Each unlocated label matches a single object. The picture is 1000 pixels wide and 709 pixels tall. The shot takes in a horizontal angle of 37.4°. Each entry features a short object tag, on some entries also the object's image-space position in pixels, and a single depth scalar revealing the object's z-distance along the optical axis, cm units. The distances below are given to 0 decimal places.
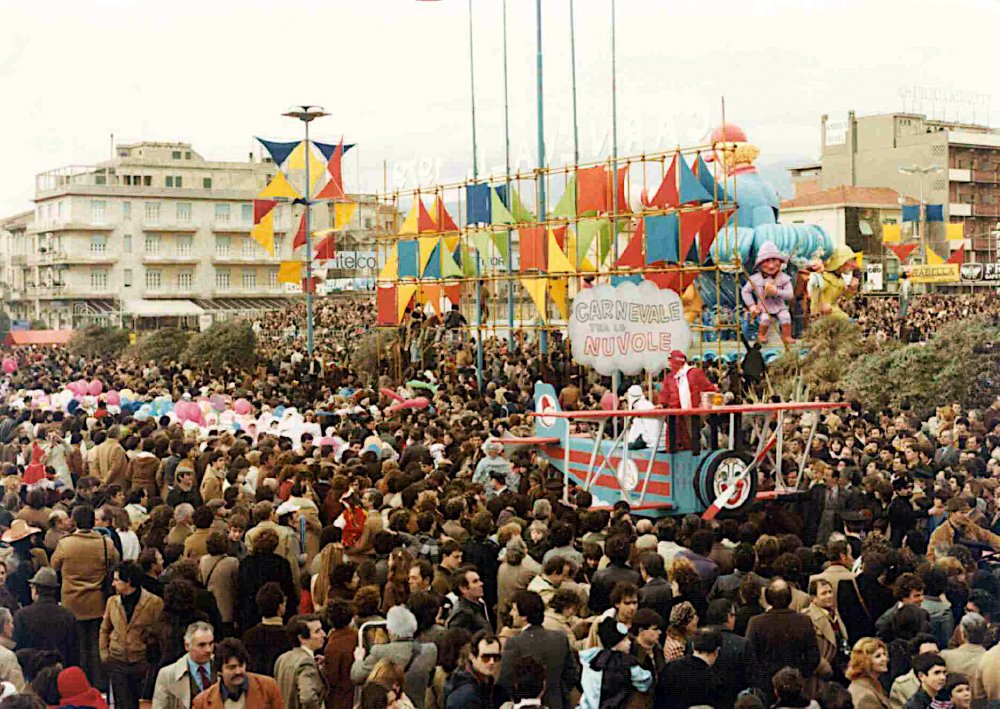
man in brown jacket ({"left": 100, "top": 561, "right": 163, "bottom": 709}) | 826
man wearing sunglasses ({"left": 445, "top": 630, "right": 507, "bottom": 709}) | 686
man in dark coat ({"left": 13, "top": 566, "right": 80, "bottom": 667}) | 801
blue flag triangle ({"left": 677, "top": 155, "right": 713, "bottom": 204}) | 2477
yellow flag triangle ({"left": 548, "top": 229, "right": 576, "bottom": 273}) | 2594
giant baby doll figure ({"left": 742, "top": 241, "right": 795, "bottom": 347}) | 3081
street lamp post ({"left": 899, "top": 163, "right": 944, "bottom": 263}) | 5450
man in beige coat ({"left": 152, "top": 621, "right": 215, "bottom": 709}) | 700
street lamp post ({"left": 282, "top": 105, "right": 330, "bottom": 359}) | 2841
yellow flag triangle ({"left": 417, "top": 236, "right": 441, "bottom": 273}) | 2877
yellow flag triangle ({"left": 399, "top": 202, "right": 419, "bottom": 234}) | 2939
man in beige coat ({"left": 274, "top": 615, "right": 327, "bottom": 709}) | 714
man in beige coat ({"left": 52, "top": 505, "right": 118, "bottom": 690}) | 909
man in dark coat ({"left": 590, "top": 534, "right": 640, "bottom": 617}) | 831
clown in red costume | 1285
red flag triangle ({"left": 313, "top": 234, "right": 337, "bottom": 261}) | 3048
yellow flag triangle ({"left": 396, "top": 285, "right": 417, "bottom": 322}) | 2953
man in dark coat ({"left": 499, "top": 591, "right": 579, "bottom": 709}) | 718
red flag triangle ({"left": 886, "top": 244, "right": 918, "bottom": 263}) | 4772
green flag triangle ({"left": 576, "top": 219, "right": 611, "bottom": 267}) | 2609
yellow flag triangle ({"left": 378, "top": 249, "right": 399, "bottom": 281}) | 3000
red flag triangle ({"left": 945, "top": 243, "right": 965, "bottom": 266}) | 4685
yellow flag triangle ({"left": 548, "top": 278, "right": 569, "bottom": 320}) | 2675
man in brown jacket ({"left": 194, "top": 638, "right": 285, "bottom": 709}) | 670
